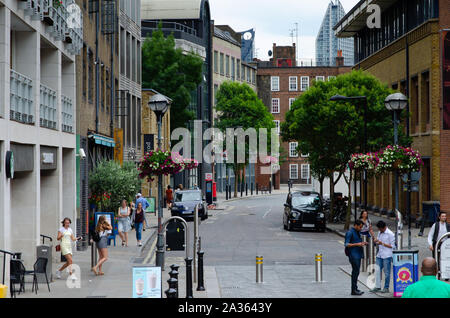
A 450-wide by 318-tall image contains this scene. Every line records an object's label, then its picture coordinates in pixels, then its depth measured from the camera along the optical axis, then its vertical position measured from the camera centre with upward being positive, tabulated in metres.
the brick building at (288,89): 115.56 +11.60
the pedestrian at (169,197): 56.06 -1.86
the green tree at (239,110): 83.94 +6.15
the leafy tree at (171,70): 68.00 +8.30
